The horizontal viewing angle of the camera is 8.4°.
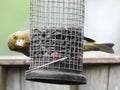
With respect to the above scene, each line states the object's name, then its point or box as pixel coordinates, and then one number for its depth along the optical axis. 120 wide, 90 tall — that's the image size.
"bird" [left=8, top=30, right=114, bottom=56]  5.51
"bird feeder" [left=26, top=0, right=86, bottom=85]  4.90
